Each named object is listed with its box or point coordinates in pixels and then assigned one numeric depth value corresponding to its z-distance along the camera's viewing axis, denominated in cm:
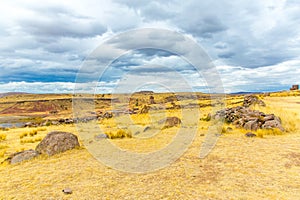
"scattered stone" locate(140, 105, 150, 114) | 3737
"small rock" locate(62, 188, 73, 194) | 726
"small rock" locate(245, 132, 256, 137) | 1511
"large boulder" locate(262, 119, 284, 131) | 1611
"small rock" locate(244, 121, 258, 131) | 1661
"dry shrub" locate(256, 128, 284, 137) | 1516
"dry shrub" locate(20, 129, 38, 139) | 2089
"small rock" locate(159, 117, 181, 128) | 2138
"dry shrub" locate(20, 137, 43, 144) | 1747
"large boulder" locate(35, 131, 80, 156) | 1204
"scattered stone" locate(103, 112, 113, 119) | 3654
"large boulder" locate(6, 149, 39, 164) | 1117
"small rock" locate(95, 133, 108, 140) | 1688
